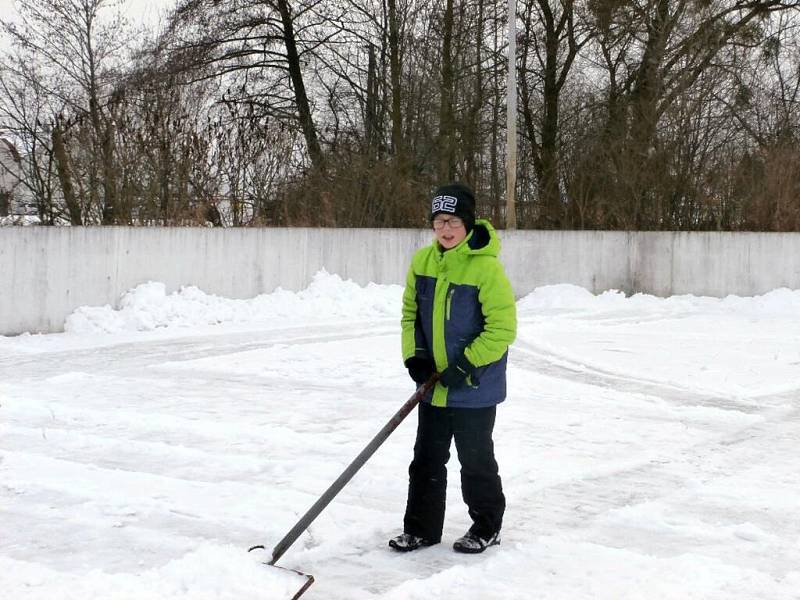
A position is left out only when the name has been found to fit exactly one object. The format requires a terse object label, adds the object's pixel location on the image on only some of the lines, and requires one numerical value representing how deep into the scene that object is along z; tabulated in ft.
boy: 15.26
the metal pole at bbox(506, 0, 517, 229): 66.28
